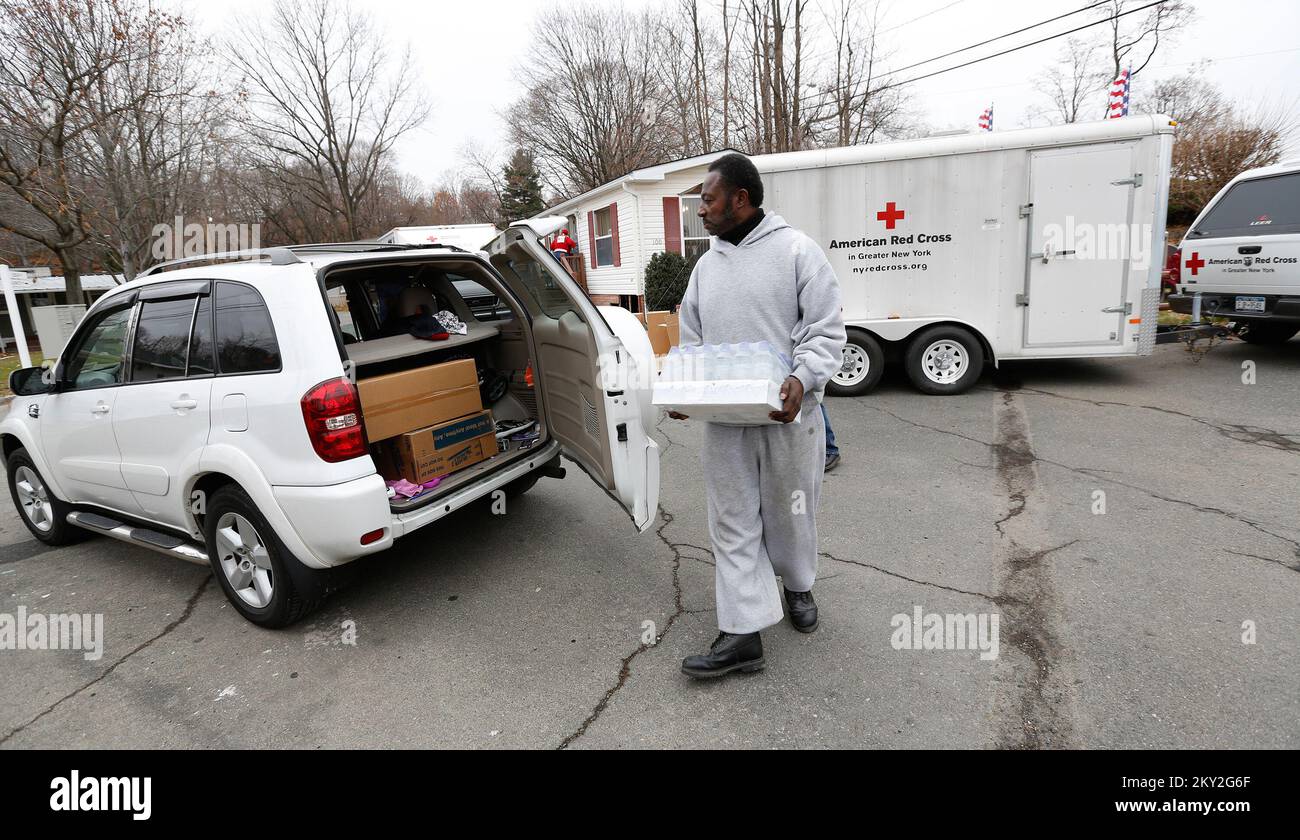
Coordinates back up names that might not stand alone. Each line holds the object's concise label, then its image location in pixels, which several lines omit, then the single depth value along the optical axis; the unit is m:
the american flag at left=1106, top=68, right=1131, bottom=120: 11.26
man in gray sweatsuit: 2.57
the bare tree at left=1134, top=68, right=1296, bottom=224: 16.17
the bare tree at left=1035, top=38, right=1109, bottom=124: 32.03
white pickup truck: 7.16
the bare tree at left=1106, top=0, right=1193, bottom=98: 24.61
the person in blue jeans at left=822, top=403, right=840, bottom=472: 5.31
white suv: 2.98
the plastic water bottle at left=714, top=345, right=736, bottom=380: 2.46
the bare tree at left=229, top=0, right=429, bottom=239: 28.95
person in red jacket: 18.00
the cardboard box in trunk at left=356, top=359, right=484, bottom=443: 3.46
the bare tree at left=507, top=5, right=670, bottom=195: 29.42
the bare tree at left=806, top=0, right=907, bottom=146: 20.80
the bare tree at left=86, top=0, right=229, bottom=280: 13.09
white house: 15.73
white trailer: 6.86
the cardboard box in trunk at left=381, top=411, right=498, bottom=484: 3.63
